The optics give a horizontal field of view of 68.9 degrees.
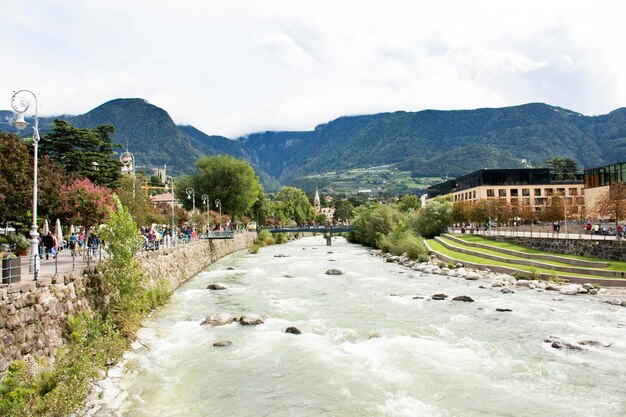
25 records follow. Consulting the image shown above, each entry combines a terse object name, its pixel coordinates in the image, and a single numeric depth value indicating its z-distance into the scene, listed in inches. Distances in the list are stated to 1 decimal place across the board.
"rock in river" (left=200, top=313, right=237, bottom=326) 867.4
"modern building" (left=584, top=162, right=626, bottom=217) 2801.2
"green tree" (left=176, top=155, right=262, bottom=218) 3403.1
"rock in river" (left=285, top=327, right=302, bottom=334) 798.5
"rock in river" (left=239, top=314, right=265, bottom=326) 864.9
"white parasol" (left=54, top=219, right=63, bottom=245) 1131.5
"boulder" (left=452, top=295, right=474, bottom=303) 1105.6
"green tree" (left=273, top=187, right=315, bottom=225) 6087.6
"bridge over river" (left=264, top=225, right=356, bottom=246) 4057.6
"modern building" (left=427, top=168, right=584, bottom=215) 4158.5
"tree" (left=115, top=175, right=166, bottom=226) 1743.4
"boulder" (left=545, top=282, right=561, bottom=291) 1227.9
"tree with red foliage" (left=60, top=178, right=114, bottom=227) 1104.8
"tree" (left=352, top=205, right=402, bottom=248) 3205.0
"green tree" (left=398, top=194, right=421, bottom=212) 5950.3
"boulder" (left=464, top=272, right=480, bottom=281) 1480.1
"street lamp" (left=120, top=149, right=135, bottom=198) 1470.2
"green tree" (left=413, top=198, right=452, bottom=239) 3011.8
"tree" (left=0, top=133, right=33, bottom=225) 1159.6
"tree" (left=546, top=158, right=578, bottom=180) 6530.5
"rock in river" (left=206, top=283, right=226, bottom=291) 1303.8
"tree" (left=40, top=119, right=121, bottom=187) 1994.3
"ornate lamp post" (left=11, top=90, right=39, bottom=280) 585.0
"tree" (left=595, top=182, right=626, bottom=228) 1619.1
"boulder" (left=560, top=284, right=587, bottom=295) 1160.8
